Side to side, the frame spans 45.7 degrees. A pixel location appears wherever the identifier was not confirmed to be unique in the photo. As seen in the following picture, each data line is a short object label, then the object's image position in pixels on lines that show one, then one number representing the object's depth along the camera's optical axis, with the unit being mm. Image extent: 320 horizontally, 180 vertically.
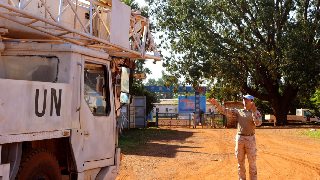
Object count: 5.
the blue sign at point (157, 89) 56388
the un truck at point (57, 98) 4766
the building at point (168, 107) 84312
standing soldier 8016
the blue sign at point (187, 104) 63188
